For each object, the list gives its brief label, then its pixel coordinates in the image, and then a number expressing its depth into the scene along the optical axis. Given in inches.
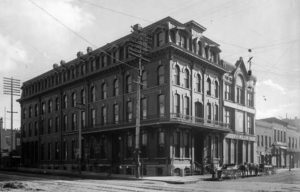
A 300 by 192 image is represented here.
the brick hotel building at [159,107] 1475.1
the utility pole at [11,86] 2443.4
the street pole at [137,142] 1222.9
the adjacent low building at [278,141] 2206.0
